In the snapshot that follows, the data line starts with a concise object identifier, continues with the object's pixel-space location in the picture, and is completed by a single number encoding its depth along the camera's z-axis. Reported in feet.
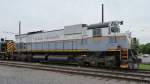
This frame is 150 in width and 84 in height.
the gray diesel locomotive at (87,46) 58.20
